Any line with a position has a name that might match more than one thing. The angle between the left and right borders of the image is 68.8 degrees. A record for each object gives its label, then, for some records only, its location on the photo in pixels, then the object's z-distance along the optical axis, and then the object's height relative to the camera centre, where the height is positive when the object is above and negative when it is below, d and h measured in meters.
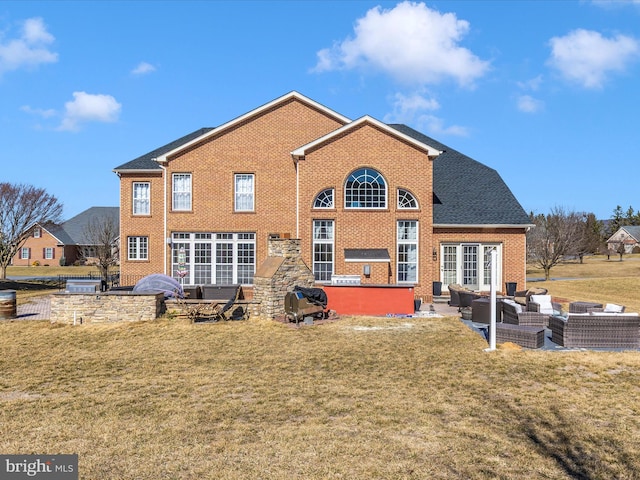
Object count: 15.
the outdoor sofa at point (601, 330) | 12.45 -2.13
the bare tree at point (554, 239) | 42.09 +1.18
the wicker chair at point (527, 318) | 14.67 -2.11
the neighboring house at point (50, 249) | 63.34 +0.29
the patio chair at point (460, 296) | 19.30 -1.93
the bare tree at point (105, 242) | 37.21 +0.90
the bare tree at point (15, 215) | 39.94 +3.13
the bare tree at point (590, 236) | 56.48 +2.15
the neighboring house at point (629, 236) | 90.06 +2.82
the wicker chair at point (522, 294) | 20.46 -2.17
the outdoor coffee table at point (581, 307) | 16.48 -2.00
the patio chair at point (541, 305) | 16.11 -1.88
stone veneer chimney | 17.89 -1.02
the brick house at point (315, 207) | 22.94 +2.32
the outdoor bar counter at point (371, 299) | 19.06 -1.99
